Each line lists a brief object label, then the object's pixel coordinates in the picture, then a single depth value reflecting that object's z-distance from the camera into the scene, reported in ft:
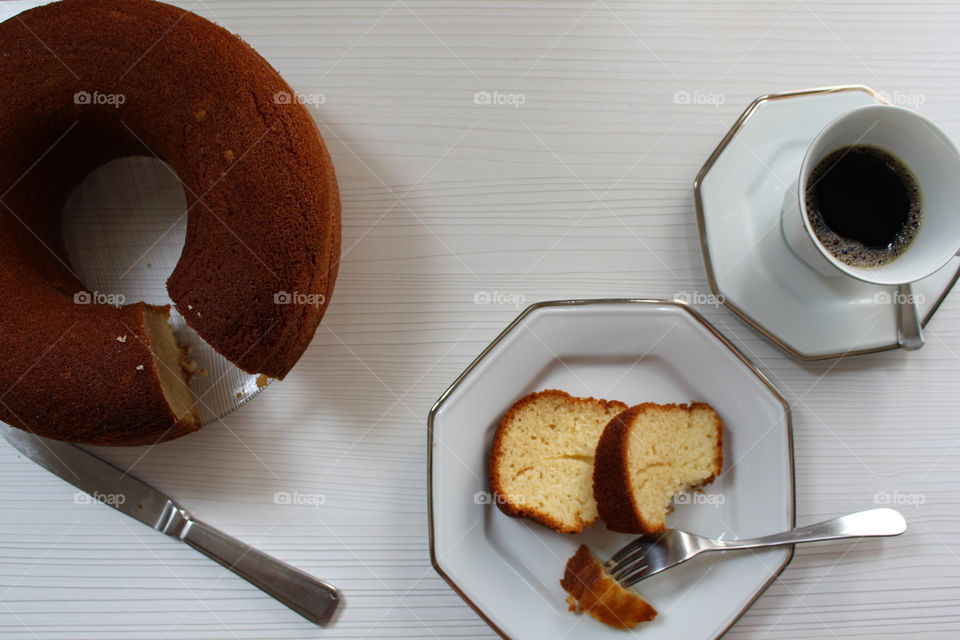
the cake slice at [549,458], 2.24
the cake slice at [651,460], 2.20
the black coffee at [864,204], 2.18
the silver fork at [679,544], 2.23
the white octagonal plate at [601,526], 2.22
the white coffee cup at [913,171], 2.12
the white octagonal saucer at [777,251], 2.25
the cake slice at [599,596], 2.22
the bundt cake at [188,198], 2.07
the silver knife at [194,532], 2.28
